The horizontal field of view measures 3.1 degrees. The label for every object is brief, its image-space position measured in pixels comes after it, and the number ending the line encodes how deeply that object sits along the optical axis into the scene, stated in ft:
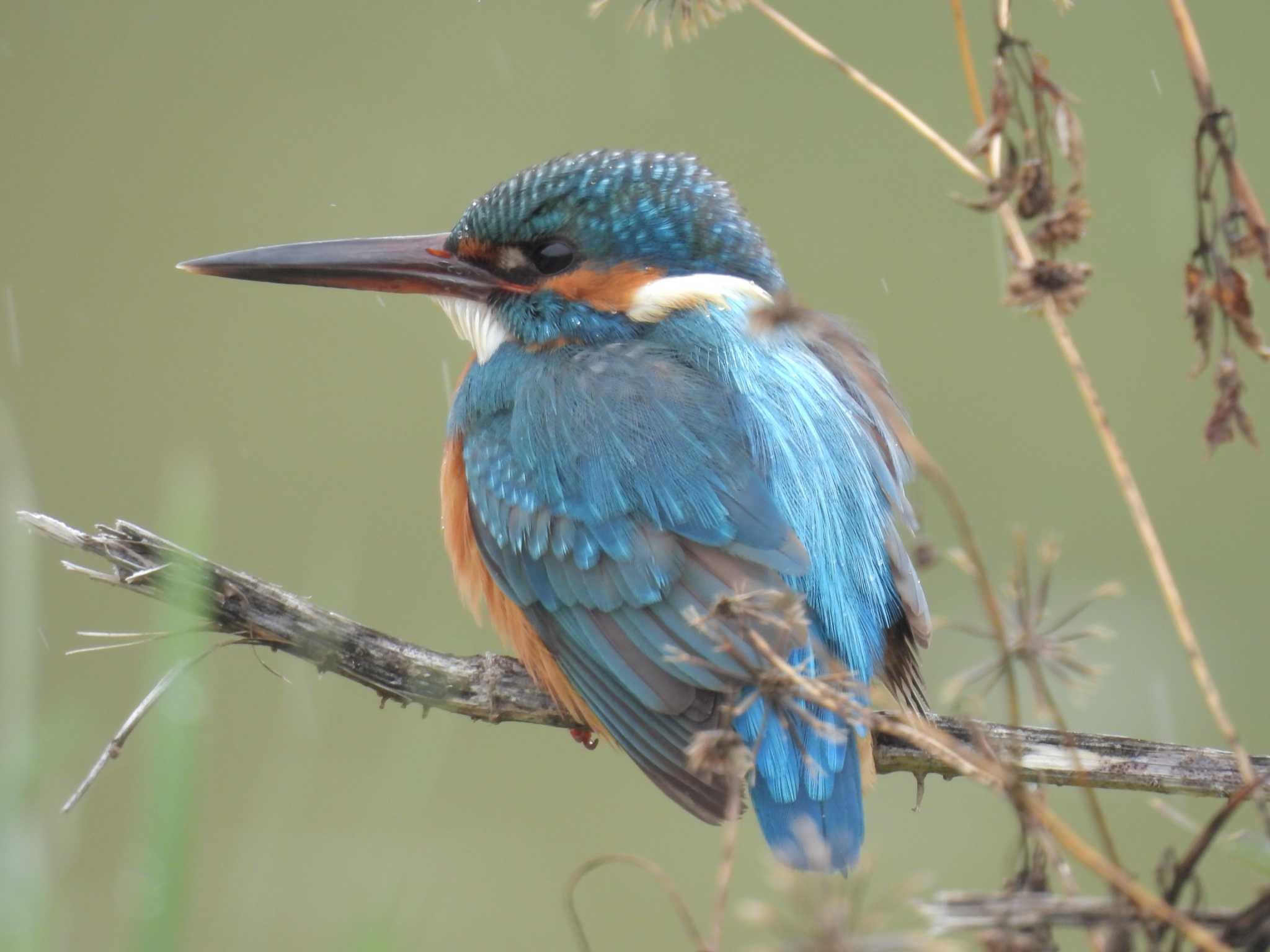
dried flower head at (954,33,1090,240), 10.63
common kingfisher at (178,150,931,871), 10.83
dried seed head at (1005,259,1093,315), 10.55
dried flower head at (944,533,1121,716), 10.34
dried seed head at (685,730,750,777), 10.11
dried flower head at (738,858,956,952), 7.50
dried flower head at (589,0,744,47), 10.71
